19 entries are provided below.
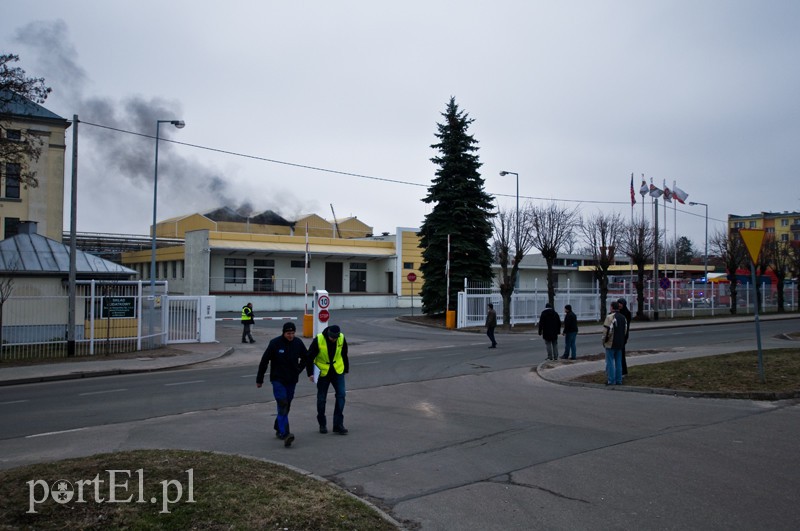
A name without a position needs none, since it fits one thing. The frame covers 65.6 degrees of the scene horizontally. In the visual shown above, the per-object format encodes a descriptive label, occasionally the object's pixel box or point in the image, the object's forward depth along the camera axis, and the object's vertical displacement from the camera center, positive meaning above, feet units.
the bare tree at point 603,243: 117.60 +9.37
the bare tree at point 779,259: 156.97 +8.47
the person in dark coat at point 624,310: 45.09 -1.46
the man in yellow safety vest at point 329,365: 29.48 -3.59
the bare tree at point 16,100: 55.77 +17.83
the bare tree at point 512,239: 112.88 +9.74
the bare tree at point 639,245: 121.39 +9.39
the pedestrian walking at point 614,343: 42.14 -3.57
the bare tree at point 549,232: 116.88 +11.02
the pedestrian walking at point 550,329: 59.57 -3.72
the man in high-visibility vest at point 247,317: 82.99 -3.72
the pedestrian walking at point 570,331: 60.34 -4.03
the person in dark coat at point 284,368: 27.73 -3.54
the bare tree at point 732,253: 146.30 +9.43
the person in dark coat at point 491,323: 74.90 -4.00
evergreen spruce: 125.59 +14.65
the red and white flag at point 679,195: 123.75 +19.13
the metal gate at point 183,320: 81.20 -4.06
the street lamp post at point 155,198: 74.83 +13.47
